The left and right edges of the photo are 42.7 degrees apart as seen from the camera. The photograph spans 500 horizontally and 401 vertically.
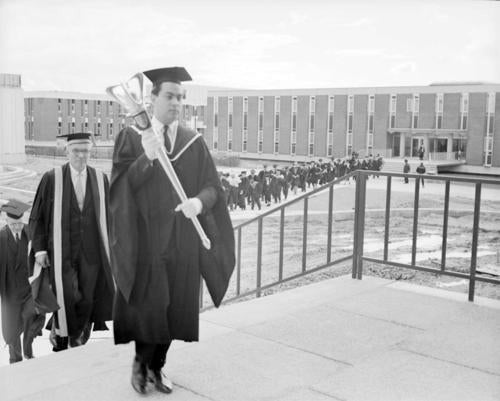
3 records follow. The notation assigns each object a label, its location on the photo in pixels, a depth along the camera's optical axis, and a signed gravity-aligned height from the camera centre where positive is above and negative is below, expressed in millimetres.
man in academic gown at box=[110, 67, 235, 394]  3180 -537
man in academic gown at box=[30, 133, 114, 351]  4102 -693
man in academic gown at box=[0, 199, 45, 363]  4395 -1180
